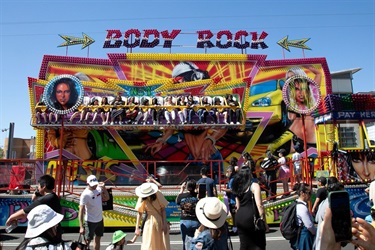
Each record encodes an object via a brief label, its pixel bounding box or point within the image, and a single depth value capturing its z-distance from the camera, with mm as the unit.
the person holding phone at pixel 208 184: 6862
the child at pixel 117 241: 5047
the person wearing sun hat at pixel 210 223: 3736
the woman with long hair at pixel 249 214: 4449
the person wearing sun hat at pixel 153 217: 5324
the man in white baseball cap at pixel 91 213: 6592
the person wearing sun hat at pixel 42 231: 2910
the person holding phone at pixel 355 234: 2445
